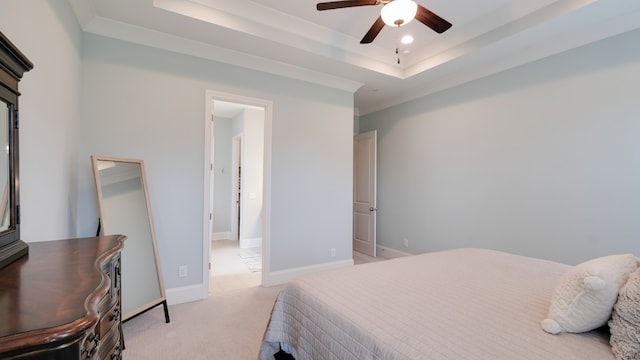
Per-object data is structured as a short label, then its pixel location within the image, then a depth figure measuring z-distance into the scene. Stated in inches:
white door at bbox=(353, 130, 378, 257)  189.4
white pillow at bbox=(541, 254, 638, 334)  41.1
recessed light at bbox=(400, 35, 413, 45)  125.5
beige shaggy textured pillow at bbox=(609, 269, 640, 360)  35.7
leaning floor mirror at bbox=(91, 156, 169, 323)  96.6
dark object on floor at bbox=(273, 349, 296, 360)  64.6
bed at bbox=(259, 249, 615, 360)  39.8
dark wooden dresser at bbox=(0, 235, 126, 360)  21.7
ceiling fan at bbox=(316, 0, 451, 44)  75.5
